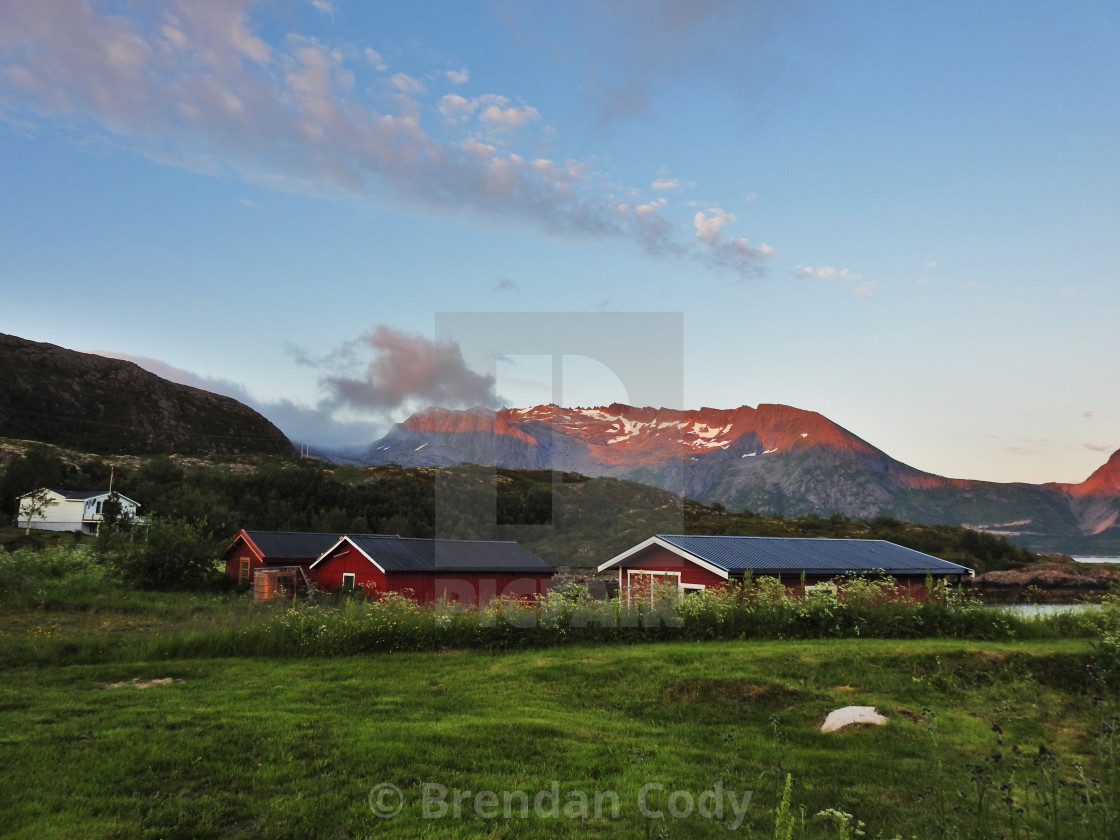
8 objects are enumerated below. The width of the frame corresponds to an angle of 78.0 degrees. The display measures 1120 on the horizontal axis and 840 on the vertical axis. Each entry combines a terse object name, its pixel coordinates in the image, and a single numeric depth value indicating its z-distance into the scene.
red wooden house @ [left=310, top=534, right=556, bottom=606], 27.50
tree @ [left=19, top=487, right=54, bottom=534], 52.28
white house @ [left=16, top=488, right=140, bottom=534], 62.47
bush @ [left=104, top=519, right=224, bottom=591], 29.45
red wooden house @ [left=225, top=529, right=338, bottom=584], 34.78
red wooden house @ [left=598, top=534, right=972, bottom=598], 21.14
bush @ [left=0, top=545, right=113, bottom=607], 22.22
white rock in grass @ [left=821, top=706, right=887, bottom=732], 9.06
